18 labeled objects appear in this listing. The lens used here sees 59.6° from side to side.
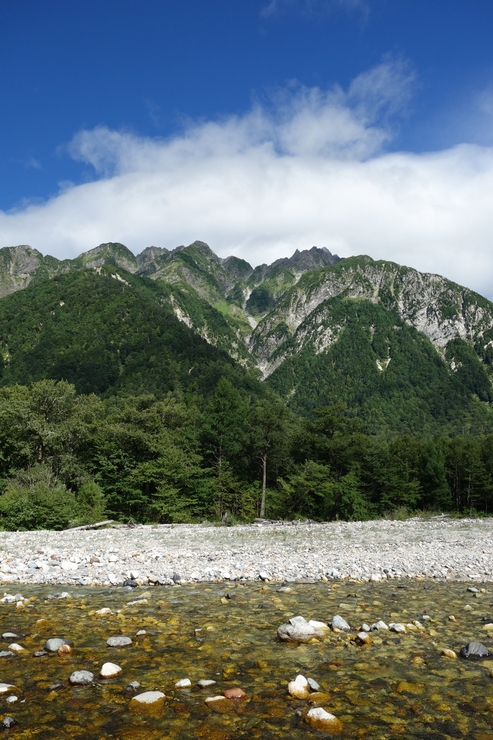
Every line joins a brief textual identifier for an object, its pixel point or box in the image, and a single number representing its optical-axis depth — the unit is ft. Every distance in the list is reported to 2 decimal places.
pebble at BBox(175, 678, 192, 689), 21.61
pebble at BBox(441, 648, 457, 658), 25.96
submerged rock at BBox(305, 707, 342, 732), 17.88
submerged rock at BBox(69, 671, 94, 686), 21.47
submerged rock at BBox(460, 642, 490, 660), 25.73
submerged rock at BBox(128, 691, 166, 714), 19.13
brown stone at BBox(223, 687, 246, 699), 20.52
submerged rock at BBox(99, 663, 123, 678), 22.56
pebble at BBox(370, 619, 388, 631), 31.07
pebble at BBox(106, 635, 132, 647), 27.07
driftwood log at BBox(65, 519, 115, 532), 102.95
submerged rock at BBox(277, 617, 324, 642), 28.43
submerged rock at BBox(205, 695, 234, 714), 19.31
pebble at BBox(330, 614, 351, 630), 30.71
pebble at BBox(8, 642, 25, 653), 25.75
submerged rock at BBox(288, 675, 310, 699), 20.83
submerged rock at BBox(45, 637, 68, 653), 25.89
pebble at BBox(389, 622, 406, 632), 30.50
